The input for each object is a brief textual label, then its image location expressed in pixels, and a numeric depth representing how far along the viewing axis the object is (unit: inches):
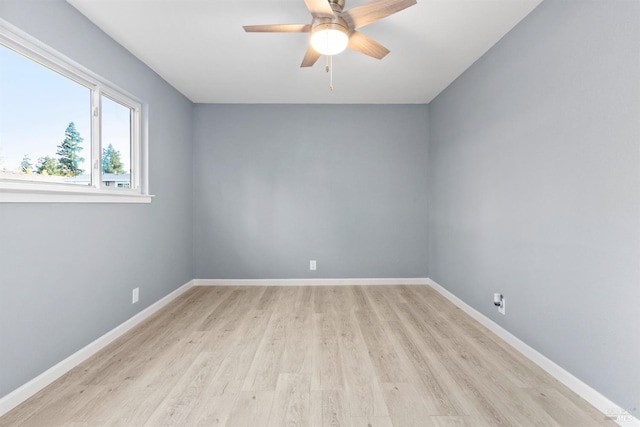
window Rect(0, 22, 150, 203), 67.2
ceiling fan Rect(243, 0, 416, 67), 66.7
